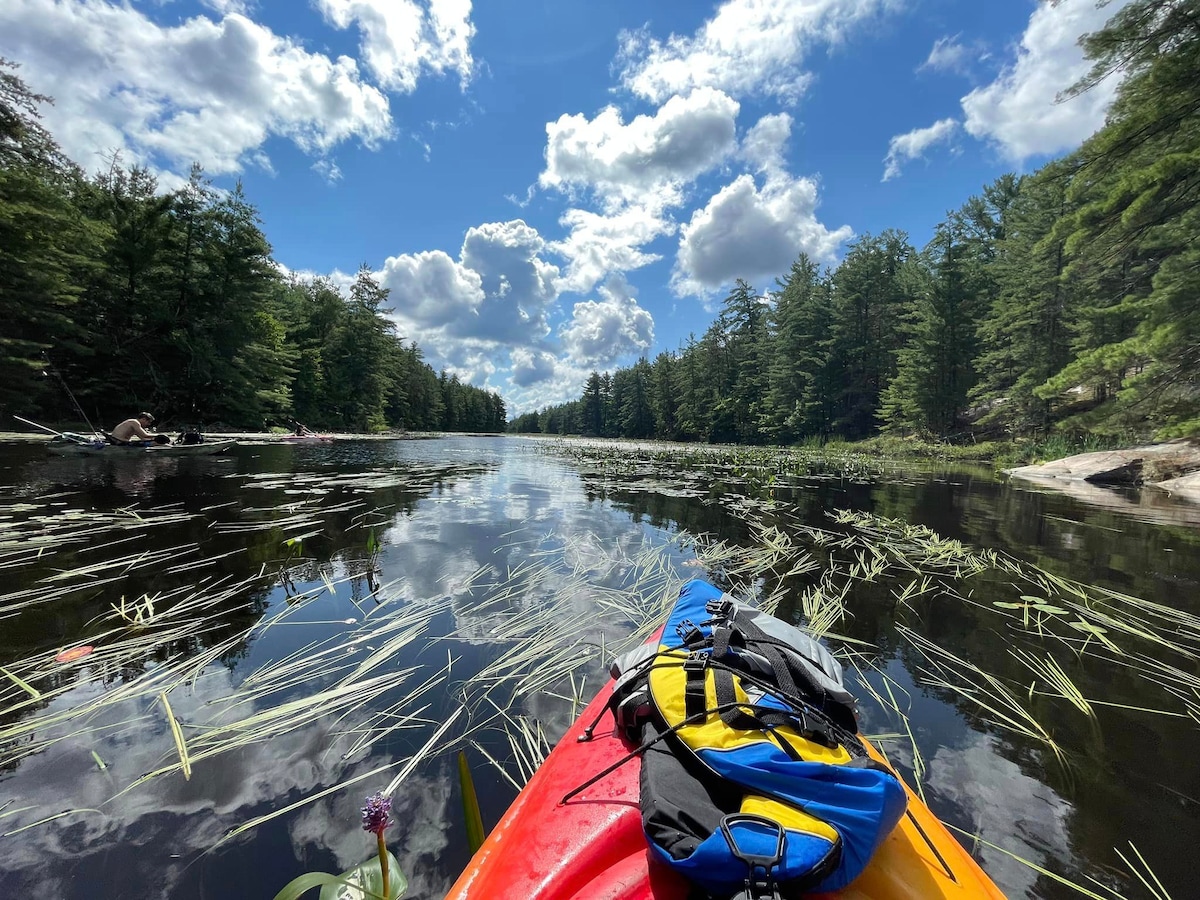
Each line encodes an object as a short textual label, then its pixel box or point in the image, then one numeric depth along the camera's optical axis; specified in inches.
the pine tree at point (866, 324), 1259.8
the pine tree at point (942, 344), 976.3
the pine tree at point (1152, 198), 366.0
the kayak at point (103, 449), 421.7
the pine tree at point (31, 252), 577.3
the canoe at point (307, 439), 928.9
